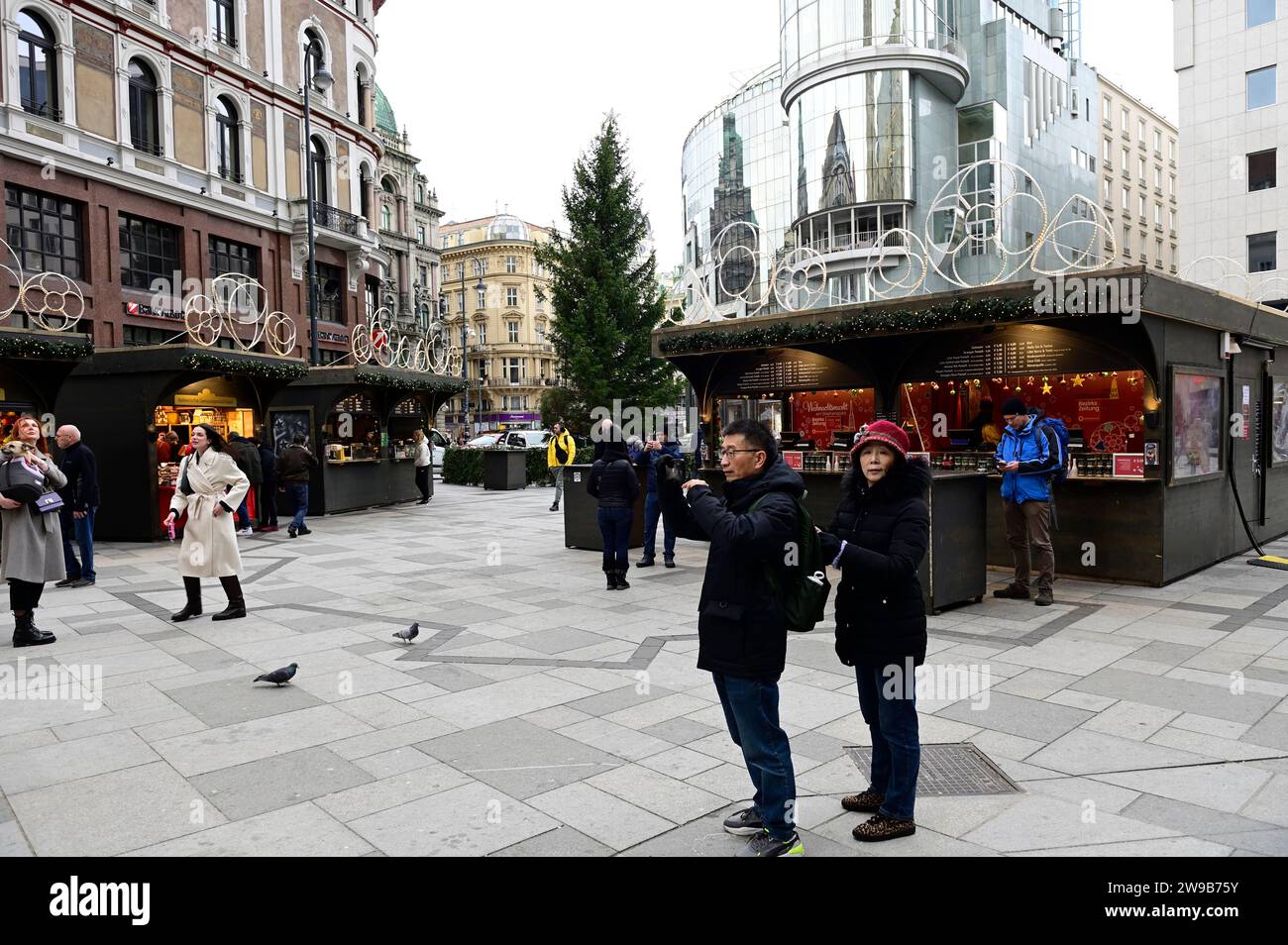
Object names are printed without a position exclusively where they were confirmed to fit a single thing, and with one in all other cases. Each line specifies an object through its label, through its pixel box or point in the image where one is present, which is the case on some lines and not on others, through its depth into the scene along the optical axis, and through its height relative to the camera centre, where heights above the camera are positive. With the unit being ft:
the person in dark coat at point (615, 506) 34.32 -2.38
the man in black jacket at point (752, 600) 11.71 -2.15
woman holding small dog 25.99 -2.86
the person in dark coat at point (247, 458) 51.47 -0.10
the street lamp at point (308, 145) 79.82 +29.22
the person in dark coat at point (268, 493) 56.59 -2.45
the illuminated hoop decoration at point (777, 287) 40.24 +7.57
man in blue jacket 30.17 -1.85
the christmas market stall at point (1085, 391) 33.12 +2.07
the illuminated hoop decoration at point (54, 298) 71.05 +13.94
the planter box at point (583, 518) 45.19 -3.75
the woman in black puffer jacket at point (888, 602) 12.52 -2.40
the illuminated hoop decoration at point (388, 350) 69.10 +8.51
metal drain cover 14.88 -5.99
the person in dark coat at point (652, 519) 39.88 -3.55
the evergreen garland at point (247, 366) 49.90 +5.52
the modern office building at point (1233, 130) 115.14 +40.21
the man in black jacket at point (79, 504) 36.94 -1.85
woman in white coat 28.63 -1.68
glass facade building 162.09 +62.10
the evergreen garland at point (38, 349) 42.60 +5.65
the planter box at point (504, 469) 90.48 -2.15
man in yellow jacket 61.11 -0.13
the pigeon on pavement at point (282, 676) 20.83 -5.23
